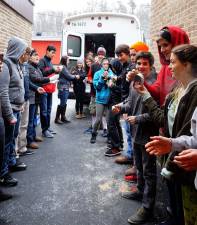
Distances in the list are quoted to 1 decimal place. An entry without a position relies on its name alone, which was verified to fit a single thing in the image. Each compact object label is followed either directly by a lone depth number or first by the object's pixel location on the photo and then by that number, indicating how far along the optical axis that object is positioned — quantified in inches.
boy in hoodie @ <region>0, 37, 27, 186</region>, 115.6
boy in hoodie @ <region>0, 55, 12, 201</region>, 108.0
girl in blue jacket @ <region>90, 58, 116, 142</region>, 178.1
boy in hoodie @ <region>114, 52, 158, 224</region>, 99.5
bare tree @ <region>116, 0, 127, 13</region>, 1395.4
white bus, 288.9
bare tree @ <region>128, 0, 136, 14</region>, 1289.6
